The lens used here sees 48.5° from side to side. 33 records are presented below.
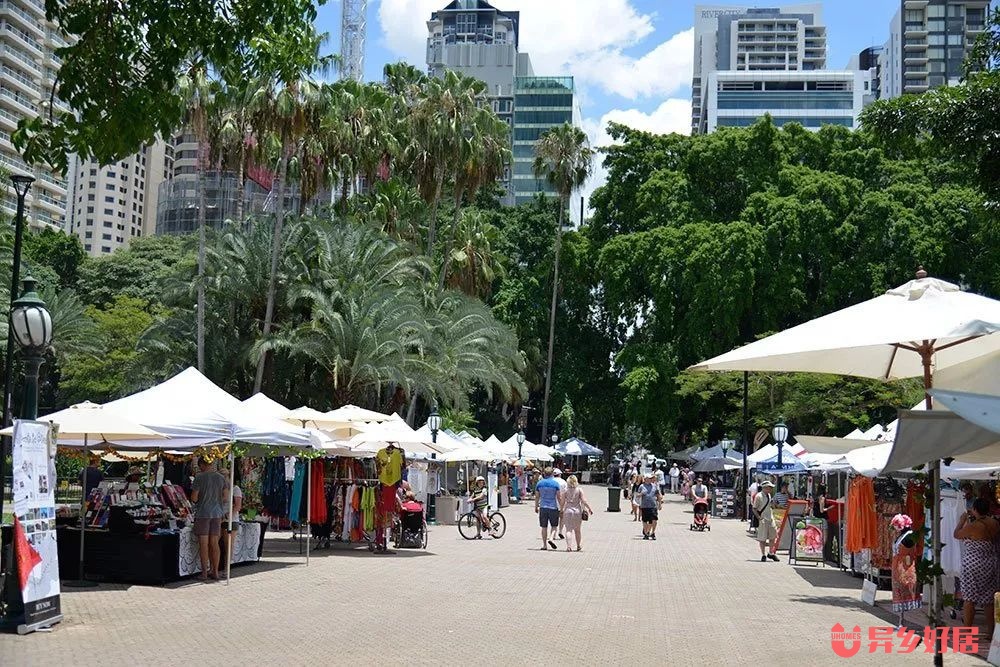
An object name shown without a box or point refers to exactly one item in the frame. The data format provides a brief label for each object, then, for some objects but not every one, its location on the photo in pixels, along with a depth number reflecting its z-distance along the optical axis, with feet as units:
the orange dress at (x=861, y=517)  55.57
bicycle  88.12
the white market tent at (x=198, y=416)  50.98
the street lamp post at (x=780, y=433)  107.70
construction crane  456.04
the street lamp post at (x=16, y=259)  56.54
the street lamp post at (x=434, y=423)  108.06
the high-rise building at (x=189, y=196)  362.74
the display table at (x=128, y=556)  50.93
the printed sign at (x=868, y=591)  51.98
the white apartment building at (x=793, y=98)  514.68
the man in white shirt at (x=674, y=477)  193.48
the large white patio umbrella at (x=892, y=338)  38.86
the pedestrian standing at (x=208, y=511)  52.75
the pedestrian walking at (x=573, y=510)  76.79
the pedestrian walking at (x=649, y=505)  89.67
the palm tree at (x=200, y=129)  113.80
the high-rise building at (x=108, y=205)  505.25
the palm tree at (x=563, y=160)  200.64
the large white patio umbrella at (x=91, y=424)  48.67
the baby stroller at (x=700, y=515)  107.14
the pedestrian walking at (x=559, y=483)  80.20
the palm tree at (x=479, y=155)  147.64
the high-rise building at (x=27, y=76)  312.71
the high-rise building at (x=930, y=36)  506.89
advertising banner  36.52
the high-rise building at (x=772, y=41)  634.02
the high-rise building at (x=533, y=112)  536.83
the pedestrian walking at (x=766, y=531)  76.64
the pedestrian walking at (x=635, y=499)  119.45
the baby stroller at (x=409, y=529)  75.36
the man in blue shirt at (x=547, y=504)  78.48
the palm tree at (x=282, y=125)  118.01
